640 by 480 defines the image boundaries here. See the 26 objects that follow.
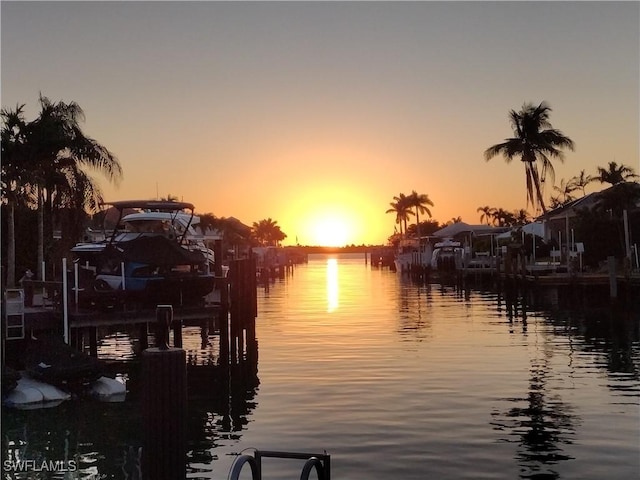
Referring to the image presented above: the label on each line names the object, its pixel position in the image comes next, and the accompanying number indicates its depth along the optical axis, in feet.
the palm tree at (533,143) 216.54
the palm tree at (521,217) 396.22
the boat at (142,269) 76.79
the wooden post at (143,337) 78.79
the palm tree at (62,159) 114.01
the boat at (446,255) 290.35
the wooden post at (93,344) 78.18
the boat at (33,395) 56.95
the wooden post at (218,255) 93.74
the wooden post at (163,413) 27.89
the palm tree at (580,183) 223.10
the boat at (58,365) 59.72
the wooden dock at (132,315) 67.70
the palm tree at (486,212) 545.85
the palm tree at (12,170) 109.91
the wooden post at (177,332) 79.00
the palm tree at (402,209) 501.15
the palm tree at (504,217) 438.40
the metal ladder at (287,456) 26.25
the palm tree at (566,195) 229.64
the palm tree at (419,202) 491.59
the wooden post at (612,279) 132.46
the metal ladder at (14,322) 64.90
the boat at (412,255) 322.55
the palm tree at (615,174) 170.50
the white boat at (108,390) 60.80
